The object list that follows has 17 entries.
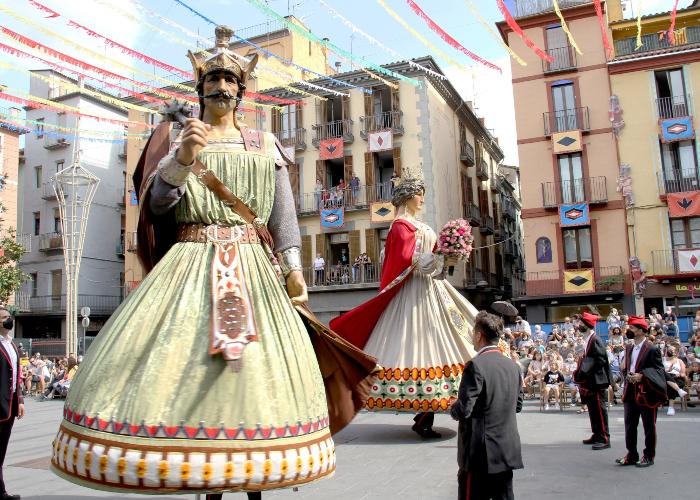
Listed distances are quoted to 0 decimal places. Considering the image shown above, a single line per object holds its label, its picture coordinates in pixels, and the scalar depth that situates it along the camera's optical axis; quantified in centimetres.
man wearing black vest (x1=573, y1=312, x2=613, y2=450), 714
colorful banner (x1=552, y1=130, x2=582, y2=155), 2566
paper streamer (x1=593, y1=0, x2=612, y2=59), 2542
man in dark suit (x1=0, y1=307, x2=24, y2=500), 545
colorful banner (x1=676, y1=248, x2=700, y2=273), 2361
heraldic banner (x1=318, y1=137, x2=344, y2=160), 2809
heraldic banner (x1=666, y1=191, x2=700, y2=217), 2381
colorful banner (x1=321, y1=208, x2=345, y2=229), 2772
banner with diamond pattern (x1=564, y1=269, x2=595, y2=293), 2511
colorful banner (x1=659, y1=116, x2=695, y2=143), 2430
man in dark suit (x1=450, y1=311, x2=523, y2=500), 392
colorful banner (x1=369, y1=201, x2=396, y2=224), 2666
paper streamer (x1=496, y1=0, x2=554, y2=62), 1153
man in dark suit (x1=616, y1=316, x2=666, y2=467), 620
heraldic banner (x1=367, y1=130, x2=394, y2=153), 2723
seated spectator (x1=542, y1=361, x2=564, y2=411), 1120
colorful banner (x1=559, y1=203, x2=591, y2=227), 2544
